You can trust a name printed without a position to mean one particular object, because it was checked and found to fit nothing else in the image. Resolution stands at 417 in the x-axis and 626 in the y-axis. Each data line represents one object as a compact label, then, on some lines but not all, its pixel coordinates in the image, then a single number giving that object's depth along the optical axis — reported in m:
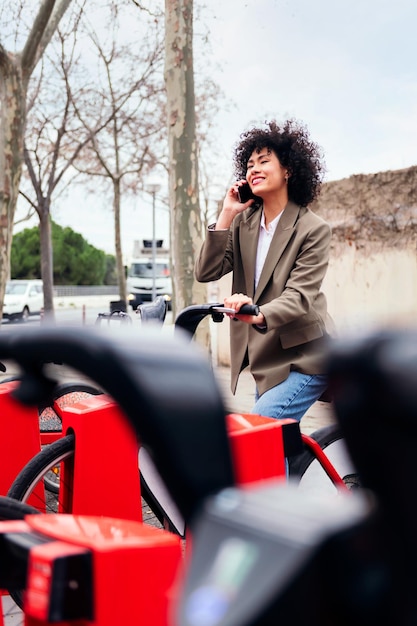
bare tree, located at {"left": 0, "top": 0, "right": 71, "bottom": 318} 10.54
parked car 30.45
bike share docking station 0.67
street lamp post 23.45
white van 41.25
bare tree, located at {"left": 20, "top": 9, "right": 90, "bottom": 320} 18.52
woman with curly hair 2.78
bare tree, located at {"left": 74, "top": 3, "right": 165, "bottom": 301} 18.78
